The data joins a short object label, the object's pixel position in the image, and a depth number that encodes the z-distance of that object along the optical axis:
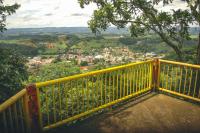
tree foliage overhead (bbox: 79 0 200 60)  5.52
